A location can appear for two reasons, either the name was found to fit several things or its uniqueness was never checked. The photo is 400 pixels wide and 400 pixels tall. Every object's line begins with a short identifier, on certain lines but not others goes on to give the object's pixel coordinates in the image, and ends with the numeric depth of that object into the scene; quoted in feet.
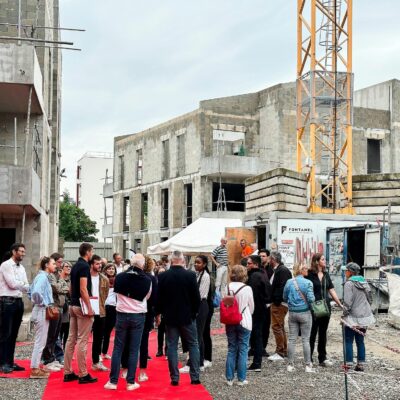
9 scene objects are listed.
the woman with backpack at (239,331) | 29.30
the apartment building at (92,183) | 271.08
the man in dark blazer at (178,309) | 28.84
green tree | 219.61
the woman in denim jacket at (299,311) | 32.27
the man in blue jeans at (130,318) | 28.04
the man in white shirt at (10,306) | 32.01
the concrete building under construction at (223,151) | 123.34
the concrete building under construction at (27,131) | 51.13
